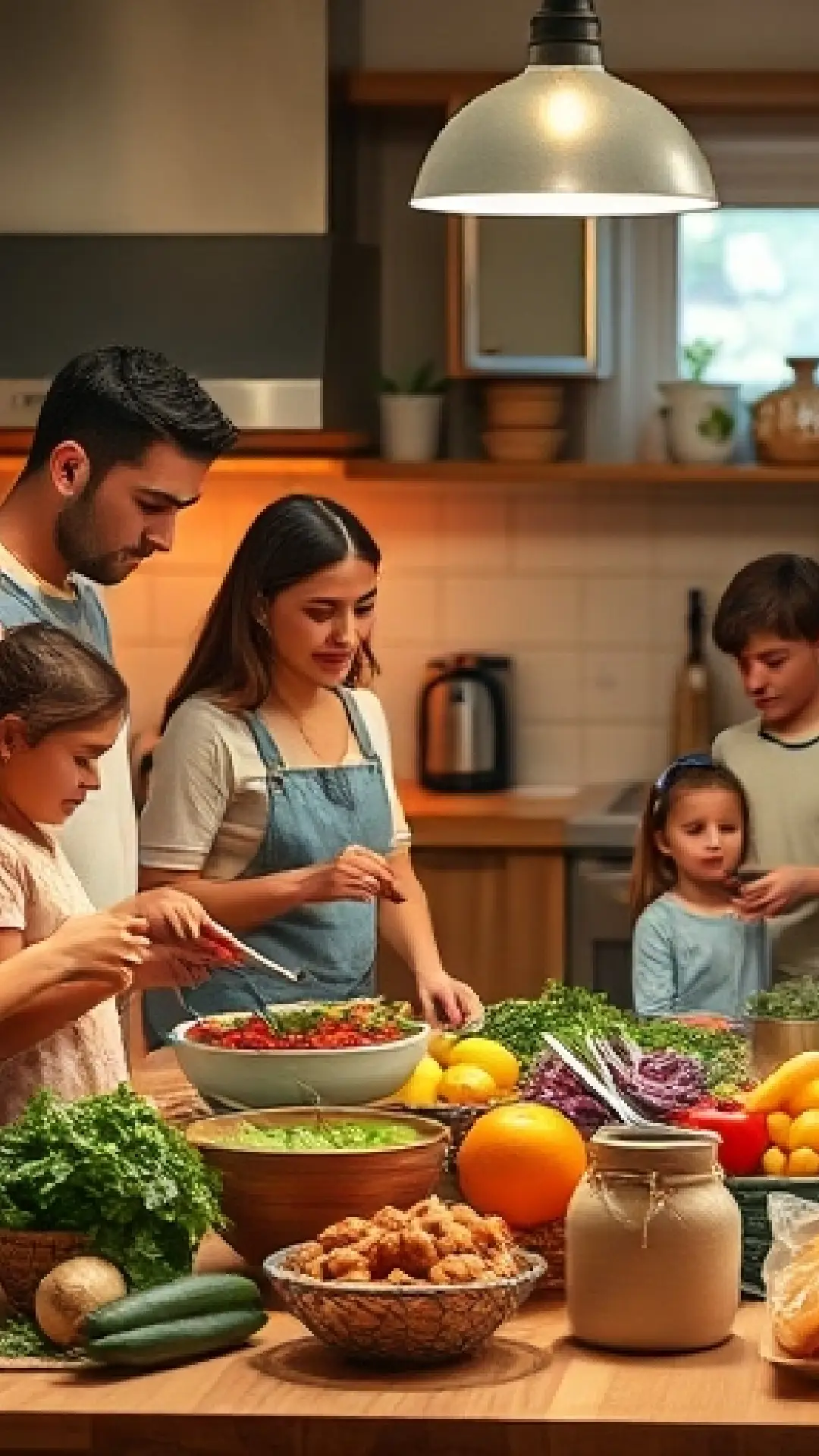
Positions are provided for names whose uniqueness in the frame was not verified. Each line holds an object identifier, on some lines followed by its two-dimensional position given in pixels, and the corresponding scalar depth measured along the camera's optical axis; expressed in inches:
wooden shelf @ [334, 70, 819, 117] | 219.8
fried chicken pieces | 83.7
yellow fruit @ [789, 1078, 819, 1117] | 96.3
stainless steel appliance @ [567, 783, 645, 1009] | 203.6
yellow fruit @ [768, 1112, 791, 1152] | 96.2
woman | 141.1
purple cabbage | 97.7
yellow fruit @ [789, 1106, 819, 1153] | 95.3
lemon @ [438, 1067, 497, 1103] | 105.3
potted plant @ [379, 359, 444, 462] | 225.5
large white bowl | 102.5
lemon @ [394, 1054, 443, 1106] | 106.7
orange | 92.2
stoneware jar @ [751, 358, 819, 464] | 219.5
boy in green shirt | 167.5
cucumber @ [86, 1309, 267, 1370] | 83.1
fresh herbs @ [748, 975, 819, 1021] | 117.9
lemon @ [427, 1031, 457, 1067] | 111.2
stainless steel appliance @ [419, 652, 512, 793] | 226.8
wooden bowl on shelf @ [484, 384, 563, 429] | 223.9
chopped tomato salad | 104.1
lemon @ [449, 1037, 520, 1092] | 107.6
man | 131.6
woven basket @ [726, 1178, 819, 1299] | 93.1
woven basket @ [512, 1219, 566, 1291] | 93.0
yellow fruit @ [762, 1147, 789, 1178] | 95.3
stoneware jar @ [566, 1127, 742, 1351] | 86.0
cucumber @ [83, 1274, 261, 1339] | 83.6
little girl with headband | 155.6
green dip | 94.2
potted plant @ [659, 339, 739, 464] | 222.5
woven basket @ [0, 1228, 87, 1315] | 86.6
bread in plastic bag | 83.3
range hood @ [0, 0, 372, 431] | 211.2
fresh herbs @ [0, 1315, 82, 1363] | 84.7
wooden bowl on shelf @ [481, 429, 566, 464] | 224.7
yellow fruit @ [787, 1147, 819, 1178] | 95.0
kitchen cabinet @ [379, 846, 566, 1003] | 205.2
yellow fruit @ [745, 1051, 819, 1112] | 96.5
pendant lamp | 118.0
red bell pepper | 95.2
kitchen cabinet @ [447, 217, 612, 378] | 217.5
